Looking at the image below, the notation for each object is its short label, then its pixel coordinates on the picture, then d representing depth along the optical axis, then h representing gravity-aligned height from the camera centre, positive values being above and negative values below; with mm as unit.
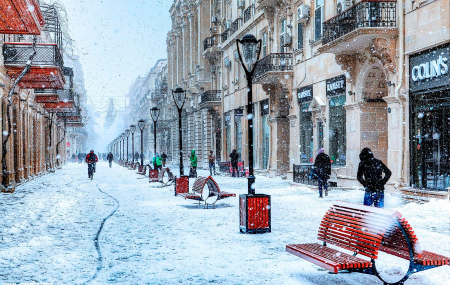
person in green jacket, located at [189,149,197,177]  28894 -1042
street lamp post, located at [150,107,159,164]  29169 +1731
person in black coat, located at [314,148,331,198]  16328 -758
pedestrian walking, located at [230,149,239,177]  28845 -1033
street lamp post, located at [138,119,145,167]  37334 +1411
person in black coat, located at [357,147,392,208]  9953 -648
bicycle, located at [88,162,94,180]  30186 -1392
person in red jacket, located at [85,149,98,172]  30016 -769
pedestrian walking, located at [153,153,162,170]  29453 -1028
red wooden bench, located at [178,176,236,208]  14148 -1313
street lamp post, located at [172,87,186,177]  20078 +1770
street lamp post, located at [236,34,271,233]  9547 -1177
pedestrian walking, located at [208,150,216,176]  31686 -987
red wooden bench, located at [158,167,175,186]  21145 -1343
